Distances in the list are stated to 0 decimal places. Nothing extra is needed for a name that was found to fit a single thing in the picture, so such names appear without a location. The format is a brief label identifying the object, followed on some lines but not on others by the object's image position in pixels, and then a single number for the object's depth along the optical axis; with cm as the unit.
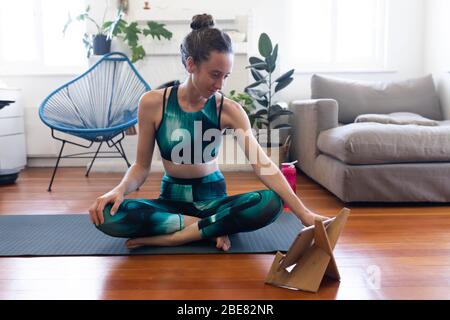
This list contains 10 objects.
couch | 219
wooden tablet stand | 122
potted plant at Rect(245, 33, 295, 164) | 326
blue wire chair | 295
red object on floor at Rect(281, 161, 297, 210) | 223
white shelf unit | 354
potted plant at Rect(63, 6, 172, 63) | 343
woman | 145
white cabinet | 337
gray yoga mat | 157
